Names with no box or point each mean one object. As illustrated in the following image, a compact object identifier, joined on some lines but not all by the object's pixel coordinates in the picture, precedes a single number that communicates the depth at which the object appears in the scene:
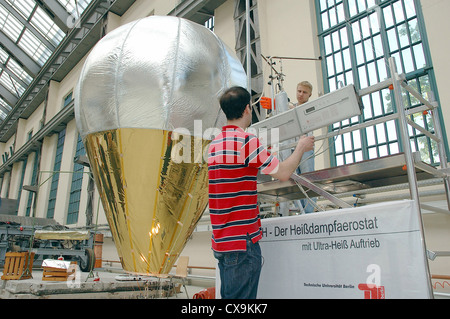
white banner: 1.44
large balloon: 1.98
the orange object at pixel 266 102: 3.23
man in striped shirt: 1.40
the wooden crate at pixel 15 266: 5.66
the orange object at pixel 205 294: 4.06
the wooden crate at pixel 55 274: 5.48
